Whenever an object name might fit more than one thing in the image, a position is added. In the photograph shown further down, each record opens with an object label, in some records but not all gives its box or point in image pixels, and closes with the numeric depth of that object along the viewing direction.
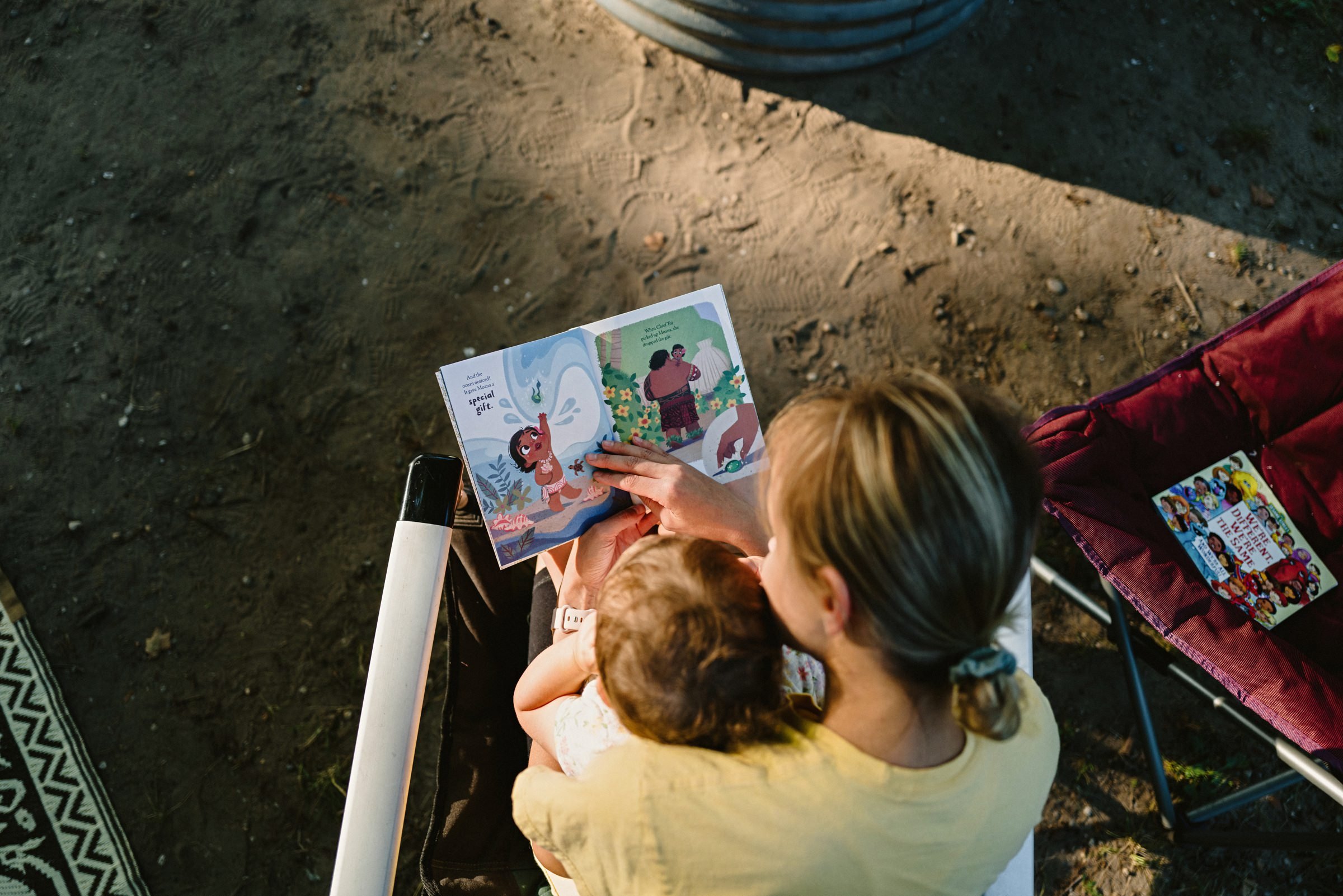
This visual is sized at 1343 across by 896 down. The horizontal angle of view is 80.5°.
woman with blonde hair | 0.80
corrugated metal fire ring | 2.52
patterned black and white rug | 1.88
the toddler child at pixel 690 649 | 0.95
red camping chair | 1.55
